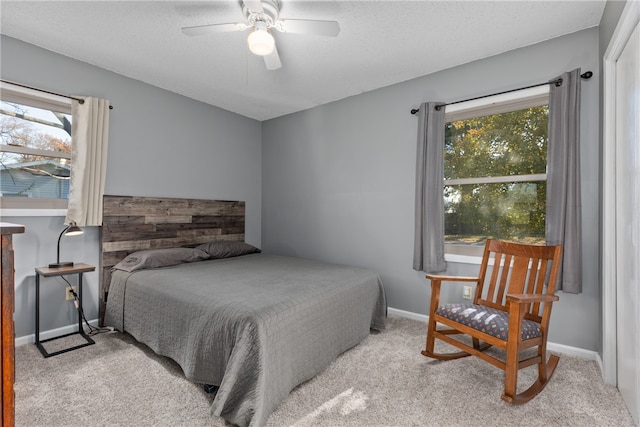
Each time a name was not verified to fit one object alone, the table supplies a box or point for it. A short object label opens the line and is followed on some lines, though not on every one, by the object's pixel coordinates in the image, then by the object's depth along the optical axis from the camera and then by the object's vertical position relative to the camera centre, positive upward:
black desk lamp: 2.49 -0.17
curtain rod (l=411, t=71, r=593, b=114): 2.27 +1.09
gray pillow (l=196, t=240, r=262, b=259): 3.44 -0.37
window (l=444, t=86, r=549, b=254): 2.60 +0.47
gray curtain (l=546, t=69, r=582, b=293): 2.22 +0.33
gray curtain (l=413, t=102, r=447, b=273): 2.88 +0.25
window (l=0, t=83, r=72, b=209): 2.49 +0.52
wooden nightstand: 2.36 -0.55
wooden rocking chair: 1.79 -0.60
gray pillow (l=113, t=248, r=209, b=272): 2.79 -0.42
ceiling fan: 1.86 +1.21
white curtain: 2.70 +0.46
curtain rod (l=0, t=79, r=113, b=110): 2.42 +0.99
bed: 1.67 -0.66
